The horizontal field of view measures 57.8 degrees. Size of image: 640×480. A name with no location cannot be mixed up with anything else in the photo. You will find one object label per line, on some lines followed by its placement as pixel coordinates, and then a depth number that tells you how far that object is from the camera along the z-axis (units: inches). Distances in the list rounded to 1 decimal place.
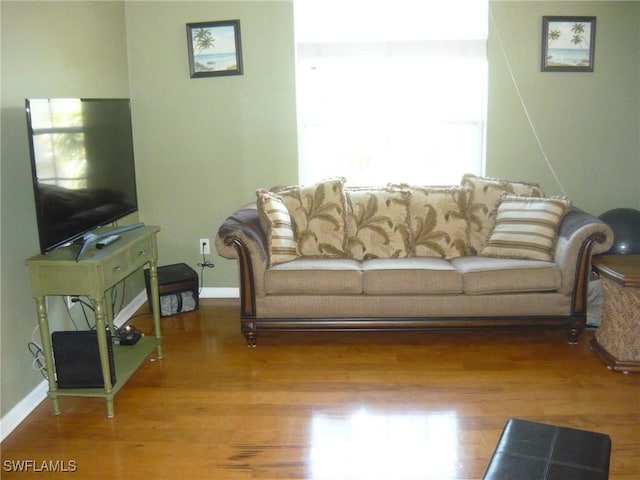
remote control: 107.3
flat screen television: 97.3
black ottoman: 65.4
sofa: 130.3
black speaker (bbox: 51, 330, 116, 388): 105.3
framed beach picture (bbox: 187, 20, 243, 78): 158.2
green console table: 99.0
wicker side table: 116.1
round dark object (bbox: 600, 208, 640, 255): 139.8
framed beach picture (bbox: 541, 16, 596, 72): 156.8
